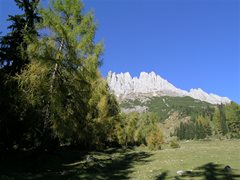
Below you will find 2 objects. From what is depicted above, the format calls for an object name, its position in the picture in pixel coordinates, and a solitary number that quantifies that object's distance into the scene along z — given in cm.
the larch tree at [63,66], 1359
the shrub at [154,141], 4620
